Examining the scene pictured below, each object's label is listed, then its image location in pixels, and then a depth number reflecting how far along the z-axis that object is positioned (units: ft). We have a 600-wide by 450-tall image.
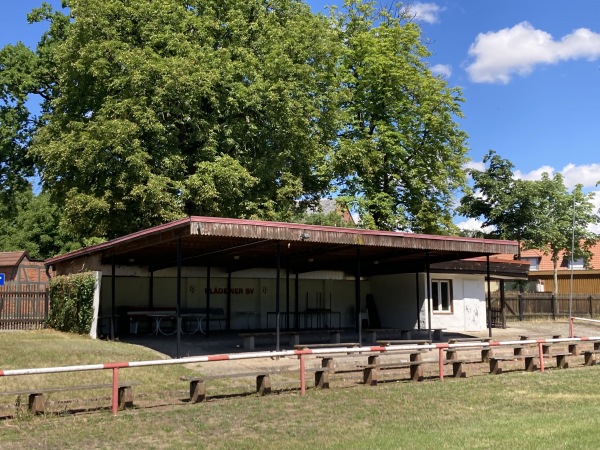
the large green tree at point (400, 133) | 103.96
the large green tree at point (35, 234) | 163.94
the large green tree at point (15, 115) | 94.84
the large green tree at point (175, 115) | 75.66
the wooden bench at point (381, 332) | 70.23
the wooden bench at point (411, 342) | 55.96
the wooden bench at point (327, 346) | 52.70
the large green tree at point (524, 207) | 125.80
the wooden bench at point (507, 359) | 49.26
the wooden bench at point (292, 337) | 58.90
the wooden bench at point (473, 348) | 47.93
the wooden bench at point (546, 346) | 60.43
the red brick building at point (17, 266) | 127.34
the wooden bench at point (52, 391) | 31.71
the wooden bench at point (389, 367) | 42.70
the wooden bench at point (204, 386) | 36.35
